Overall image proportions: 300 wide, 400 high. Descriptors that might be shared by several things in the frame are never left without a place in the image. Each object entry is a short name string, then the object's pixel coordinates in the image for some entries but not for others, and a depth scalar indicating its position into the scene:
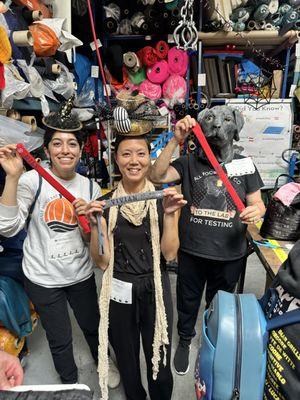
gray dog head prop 1.35
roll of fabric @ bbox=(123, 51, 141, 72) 2.95
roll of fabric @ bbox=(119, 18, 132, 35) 2.99
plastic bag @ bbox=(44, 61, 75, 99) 1.99
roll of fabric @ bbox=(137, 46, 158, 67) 3.02
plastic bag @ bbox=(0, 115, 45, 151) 1.42
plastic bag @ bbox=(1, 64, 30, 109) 1.42
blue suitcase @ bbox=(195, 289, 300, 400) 0.73
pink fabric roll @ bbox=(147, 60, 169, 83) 3.03
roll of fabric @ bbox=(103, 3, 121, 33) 2.91
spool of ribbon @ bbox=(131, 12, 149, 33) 2.92
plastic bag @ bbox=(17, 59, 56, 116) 1.63
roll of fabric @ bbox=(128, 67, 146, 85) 3.13
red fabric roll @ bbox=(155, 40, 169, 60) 3.02
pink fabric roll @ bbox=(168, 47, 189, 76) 3.00
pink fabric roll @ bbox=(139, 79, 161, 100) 3.07
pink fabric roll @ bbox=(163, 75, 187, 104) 3.04
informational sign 3.13
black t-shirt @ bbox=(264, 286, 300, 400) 0.64
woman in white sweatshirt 1.20
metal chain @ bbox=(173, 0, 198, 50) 1.90
